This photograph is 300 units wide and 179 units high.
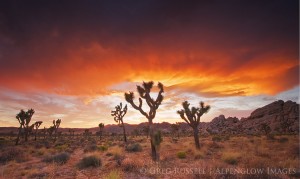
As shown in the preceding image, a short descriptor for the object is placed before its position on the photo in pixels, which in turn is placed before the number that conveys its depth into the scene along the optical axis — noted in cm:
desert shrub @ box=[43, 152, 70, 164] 1375
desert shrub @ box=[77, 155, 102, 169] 1173
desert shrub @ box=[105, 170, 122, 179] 758
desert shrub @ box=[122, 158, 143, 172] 1029
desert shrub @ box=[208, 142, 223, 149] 2011
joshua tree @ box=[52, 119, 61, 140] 4953
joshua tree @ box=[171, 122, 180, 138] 5022
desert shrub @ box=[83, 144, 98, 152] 2134
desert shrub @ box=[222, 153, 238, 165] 1172
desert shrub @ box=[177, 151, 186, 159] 1436
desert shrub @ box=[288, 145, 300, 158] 1278
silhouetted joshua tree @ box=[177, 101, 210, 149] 2052
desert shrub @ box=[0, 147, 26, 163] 1522
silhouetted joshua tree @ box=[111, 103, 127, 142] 3428
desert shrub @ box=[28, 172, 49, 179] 967
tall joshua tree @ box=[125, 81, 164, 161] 1425
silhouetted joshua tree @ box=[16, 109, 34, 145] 3697
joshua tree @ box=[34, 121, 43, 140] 5231
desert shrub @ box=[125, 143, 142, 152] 1934
